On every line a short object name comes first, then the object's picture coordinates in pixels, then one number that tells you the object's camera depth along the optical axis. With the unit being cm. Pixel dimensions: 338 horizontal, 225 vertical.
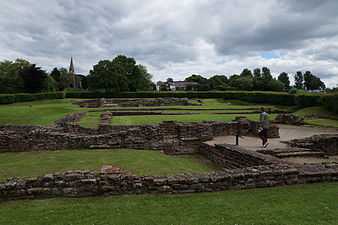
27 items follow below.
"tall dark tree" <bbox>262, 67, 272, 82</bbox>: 13302
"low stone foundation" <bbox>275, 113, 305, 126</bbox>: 2539
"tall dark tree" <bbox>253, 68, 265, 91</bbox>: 9081
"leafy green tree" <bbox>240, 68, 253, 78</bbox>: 14475
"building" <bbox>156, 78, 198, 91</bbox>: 13902
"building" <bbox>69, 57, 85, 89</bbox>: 12750
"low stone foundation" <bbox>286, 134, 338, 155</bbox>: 1439
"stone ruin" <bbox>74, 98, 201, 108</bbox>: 4500
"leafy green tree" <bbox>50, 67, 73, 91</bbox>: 8931
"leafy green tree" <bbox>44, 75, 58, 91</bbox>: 6156
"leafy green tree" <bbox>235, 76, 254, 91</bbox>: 8979
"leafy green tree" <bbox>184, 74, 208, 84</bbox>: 13530
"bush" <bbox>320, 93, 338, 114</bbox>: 2956
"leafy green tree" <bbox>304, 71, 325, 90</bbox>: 11250
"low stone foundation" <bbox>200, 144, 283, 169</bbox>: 955
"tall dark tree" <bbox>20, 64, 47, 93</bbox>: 5734
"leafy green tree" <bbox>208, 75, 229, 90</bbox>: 11740
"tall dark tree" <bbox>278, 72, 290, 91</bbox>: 12288
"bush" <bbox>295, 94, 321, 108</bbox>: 3462
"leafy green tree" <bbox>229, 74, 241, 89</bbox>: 9759
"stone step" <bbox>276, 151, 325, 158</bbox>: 1187
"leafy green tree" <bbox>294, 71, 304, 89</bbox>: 12675
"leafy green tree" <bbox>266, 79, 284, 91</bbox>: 8650
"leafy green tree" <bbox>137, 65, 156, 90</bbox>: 7546
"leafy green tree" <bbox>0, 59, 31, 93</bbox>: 6119
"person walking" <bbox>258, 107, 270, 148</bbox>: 1356
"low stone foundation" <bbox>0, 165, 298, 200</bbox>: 652
